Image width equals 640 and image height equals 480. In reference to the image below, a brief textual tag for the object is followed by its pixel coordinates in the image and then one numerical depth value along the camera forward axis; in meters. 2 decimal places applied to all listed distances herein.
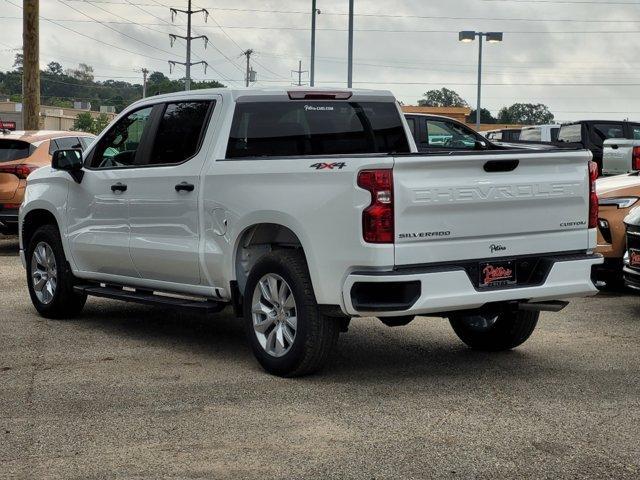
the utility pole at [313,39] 36.25
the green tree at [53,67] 168.50
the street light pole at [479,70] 42.09
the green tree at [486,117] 114.68
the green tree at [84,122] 135.62
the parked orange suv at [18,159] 14.55
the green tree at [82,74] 173.75
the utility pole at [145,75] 130.25
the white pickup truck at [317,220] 6.30
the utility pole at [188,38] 67.38
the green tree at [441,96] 123.25
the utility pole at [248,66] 105.19
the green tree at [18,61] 158.52
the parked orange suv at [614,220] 10.73
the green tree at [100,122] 131.68
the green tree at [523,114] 119.28
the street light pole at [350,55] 32.47
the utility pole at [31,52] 24.14
